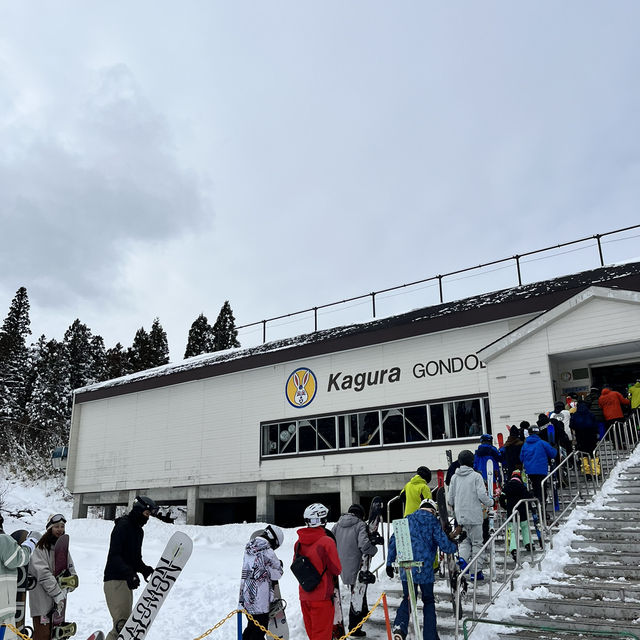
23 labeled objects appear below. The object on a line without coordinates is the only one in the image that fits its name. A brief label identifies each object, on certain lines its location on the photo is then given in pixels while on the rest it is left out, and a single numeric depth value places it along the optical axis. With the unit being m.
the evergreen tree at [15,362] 44.56
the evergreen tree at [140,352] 52.03
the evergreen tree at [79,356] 50.34
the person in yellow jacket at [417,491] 8.12
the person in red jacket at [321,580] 6.01
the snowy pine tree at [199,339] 51.97
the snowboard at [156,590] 5.82
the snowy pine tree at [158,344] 52.84
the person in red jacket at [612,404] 12.44
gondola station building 15.03
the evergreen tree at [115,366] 51.91
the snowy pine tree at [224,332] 52.12
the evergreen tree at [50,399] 41.28
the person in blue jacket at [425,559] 6.30
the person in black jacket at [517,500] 8.43
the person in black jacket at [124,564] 6.60
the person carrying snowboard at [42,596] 6.37
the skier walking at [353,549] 7.39
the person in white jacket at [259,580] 6.15
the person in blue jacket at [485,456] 9.52
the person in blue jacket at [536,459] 9.59
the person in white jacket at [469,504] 7.86
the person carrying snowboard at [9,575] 5.55
